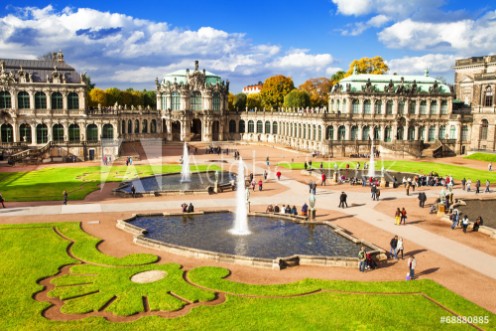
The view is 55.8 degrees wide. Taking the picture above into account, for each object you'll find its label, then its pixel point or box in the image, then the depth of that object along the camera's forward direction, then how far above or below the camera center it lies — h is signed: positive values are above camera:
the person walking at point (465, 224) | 40.12 -8.96
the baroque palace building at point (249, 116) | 90.19 -0.32
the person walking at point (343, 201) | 48.47 -8.83
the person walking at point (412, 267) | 29.23 -9.32
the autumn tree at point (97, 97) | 136.62 +4.55
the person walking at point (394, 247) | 32.94 -9.06
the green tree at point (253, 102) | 157.25 +4.44
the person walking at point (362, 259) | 30.67 -9.33
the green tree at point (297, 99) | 136.75 +4.95
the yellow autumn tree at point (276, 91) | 154.00 +8.07
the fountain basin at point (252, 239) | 31.98 -9.77
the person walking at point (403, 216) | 42.44 -8.86
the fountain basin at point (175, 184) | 55.41 -9.11
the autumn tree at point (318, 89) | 152.35 +9.29
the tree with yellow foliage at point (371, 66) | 136.88 +14.98
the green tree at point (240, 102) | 157.62 +4.35
